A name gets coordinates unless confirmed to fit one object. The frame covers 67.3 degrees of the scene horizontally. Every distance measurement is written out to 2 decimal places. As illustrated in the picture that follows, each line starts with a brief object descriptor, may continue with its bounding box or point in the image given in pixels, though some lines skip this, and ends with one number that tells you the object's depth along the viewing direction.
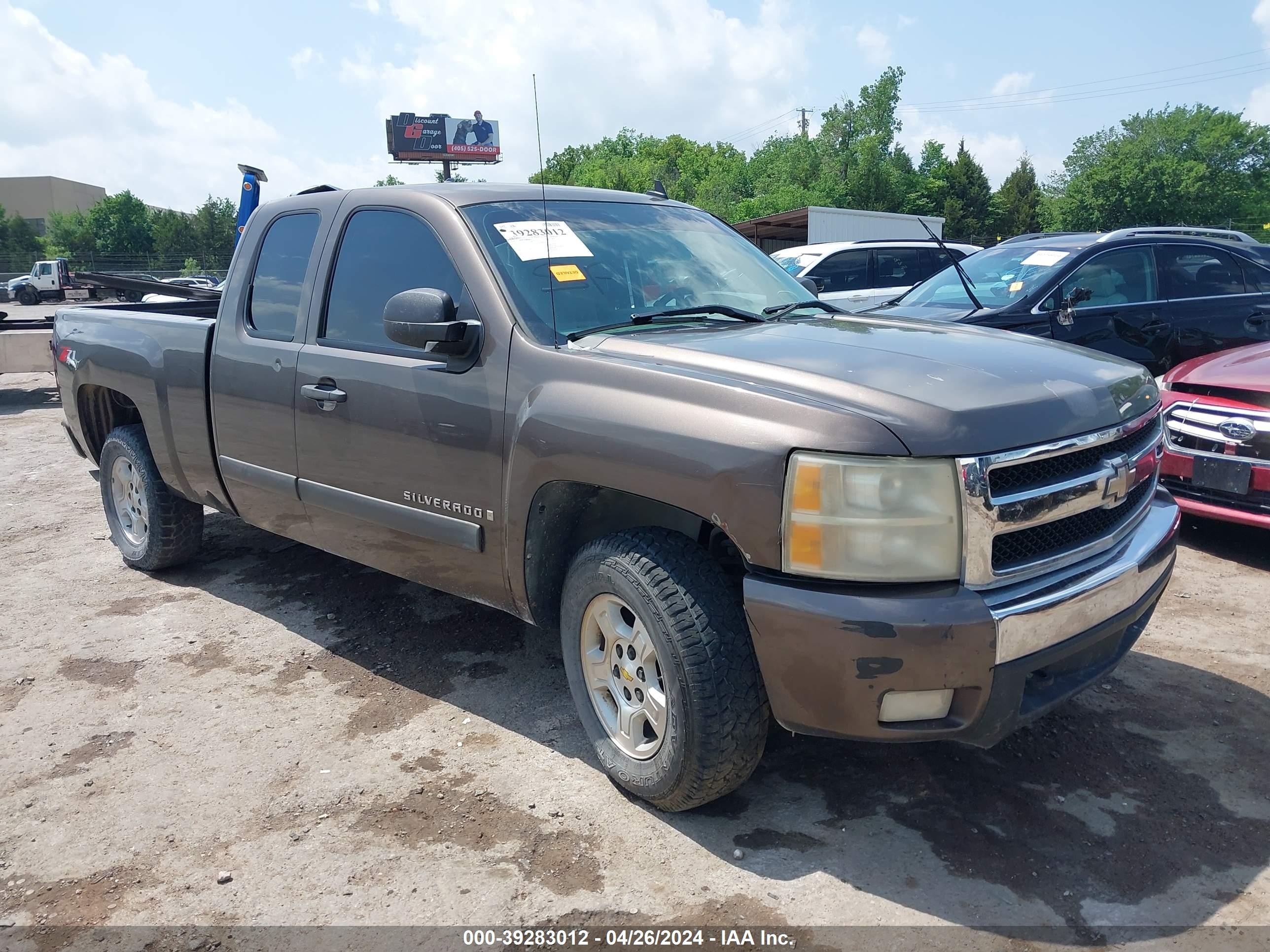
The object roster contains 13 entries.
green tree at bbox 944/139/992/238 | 59.75
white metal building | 22.42
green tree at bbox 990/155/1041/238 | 62.45
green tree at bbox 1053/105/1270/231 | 59.72
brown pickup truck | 2.34
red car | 4.68
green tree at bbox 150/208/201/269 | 62.34
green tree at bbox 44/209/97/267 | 65.38
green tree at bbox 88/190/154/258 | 67.75
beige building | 84.94
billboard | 71.81
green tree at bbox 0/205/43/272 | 62.91
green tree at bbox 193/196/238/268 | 61.56
